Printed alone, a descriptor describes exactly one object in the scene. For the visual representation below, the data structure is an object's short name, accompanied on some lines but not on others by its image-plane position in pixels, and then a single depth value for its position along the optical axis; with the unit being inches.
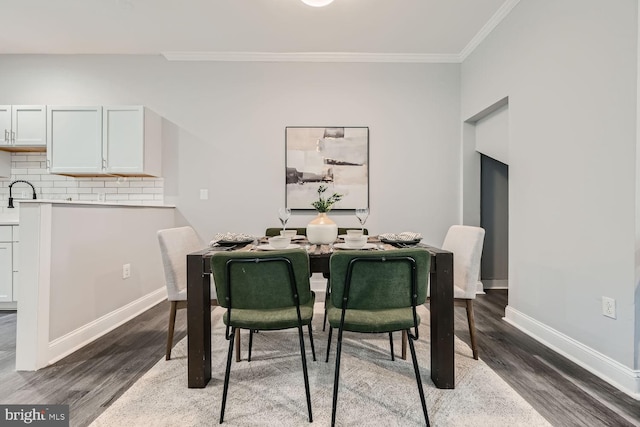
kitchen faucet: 136.1
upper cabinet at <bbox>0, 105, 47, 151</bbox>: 129.3
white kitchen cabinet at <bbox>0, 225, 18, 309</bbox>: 112.5
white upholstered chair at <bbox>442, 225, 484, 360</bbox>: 75.4
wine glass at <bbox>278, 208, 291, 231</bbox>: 84.9
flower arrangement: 82.8
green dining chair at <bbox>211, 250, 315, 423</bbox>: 54.6
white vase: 77.1
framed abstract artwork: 141.3
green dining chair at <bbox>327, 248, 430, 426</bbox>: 53.6
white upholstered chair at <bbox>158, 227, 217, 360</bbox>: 74.1
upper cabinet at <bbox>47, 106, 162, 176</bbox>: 127.4
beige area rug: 55.6
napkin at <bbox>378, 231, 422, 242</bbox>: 79.0
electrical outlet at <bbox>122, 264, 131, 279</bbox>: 107.5
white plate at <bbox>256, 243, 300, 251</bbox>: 69.9
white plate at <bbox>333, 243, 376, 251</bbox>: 72.3
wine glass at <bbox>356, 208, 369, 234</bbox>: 86.5
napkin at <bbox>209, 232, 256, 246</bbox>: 77.1
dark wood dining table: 63.1
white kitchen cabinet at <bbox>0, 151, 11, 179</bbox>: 135.7
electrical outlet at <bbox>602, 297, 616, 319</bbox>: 67.7
